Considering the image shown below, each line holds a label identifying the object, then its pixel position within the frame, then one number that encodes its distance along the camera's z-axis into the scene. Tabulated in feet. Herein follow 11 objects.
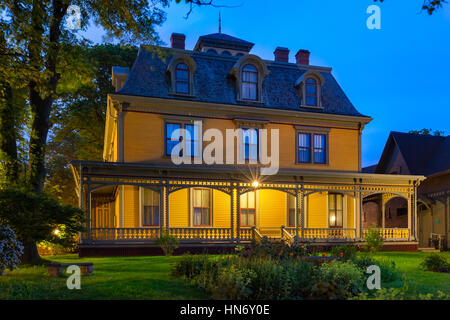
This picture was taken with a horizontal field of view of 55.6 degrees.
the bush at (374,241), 62.59
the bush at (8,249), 33.35
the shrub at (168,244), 57.47
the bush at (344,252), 38.62
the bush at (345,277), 27.43
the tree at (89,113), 114.83
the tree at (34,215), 40.06
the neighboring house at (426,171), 81.10
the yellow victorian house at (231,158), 62.59
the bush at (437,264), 41.60
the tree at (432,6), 29.58
